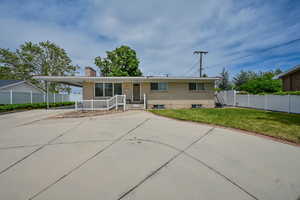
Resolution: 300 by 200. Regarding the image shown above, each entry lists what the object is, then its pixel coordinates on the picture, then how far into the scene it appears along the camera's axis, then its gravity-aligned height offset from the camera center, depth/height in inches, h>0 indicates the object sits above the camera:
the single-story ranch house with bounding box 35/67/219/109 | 476.4 +23.9
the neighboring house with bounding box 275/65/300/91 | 500.7 +77.2
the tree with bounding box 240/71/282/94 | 869.8 +77.6
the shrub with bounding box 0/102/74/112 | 407.3 -32.7
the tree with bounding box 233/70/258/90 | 1360.7 +211.1
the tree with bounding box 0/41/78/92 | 906.7 +267.8
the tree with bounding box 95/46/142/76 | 975.6 +280.3
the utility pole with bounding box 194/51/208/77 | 835.7 +298.1
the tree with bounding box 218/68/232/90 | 1289.4 +147.7
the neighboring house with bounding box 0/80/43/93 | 598.5 +62.8
